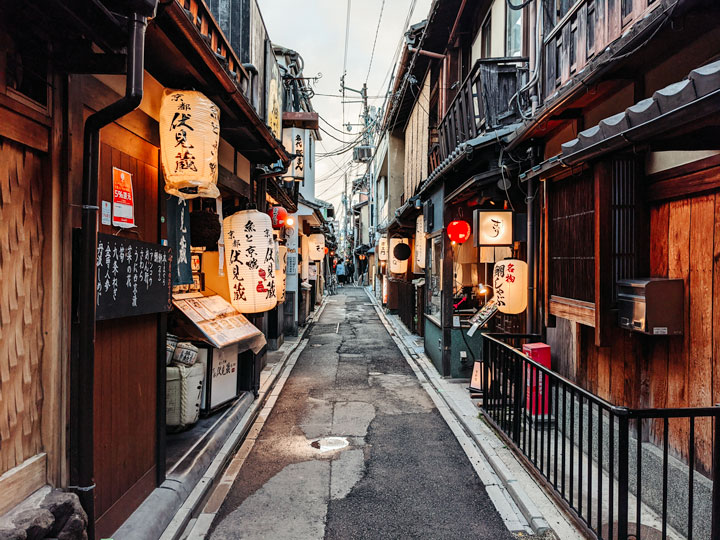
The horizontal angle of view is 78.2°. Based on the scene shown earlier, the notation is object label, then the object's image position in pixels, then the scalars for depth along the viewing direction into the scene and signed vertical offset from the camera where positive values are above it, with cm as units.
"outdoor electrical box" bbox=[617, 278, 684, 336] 527 -39
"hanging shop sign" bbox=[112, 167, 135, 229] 487 +80
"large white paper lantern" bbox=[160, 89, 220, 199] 546 +161
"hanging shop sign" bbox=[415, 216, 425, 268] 1666 +116
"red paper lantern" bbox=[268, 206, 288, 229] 1322 +166
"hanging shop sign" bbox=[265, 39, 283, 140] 1148 +491
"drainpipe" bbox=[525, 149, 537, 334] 957 +14
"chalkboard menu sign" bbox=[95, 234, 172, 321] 432 -7
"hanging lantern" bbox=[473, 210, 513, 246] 1028 +103
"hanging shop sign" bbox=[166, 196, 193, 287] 662 +53
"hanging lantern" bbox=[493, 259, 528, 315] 974 -28
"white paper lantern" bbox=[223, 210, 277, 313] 848 +27
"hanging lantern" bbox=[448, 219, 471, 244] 1220 +117
